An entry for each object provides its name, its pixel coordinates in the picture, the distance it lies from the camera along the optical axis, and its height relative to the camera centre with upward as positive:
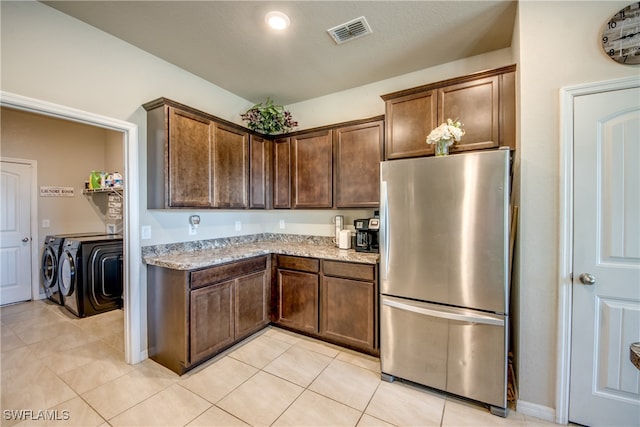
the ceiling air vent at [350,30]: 2.04 +1.47
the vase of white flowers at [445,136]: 1.98 +0.57
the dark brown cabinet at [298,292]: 2.67 -0.85
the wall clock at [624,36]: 1.50 +1.01
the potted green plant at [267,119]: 3.12 +1.12
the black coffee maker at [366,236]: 2.66 -0.26
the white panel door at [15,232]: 3.70 -0.29
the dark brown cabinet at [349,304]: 2.37 -0.87
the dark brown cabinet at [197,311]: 2.14 -0.88
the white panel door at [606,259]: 1.53 -0.29
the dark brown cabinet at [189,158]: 2.26 +0.50
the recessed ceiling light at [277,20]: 1.95 +1.46
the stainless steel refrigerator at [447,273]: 1.72 -0.44
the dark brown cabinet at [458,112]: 2.03 +0.84
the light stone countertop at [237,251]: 2.25 -0.41
